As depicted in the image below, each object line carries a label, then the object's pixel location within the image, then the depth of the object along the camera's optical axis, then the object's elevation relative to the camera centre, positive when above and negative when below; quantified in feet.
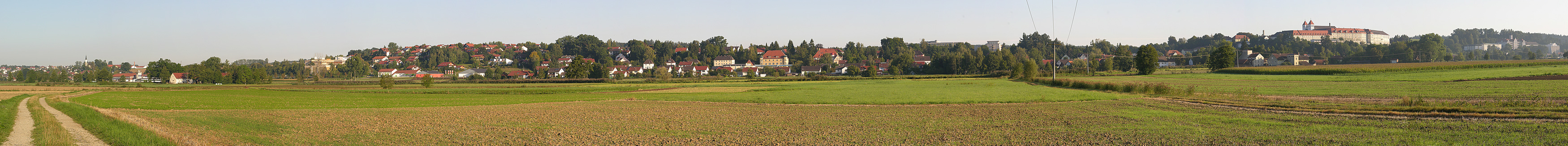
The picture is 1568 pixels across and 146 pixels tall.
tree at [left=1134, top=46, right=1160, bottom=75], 255.09 +2.12
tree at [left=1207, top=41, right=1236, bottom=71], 270.67 +2.63
